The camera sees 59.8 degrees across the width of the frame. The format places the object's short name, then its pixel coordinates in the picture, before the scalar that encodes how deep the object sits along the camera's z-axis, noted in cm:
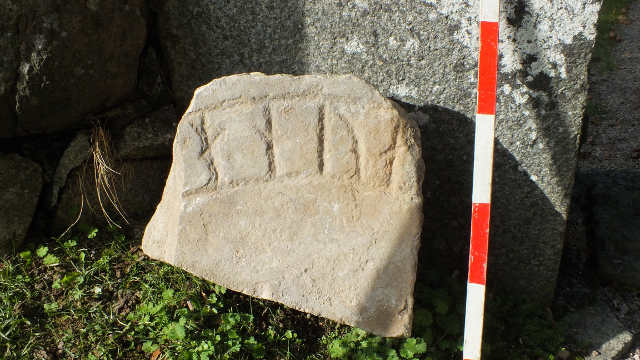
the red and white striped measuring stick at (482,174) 192
